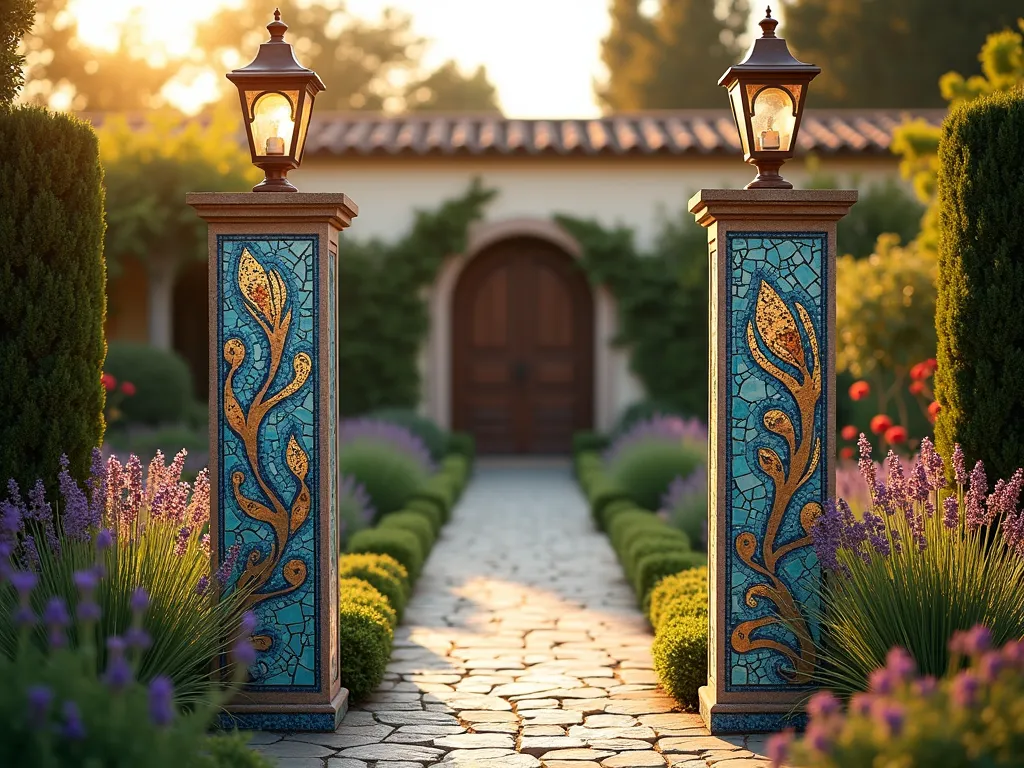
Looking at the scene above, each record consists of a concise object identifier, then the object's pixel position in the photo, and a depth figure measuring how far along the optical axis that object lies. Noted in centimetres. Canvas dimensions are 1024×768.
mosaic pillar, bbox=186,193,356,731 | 438
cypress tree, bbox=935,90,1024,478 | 445
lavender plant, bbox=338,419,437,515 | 937
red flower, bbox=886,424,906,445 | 764
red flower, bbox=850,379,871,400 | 857
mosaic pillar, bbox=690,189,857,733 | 436
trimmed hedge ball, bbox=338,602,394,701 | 475
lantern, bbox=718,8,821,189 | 437
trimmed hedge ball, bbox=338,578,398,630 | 532
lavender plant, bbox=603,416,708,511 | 946
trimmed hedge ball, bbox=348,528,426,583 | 687
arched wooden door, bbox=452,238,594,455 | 1553
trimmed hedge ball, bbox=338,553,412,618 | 594
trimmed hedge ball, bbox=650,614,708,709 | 473
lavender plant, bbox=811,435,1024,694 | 390
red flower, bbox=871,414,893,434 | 803
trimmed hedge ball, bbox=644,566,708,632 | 529
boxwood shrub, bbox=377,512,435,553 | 776
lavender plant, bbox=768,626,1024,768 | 220
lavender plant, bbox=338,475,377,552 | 791
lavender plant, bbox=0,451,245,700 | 391
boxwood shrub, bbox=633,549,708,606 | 625
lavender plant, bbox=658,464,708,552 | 773
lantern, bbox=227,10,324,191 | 442
